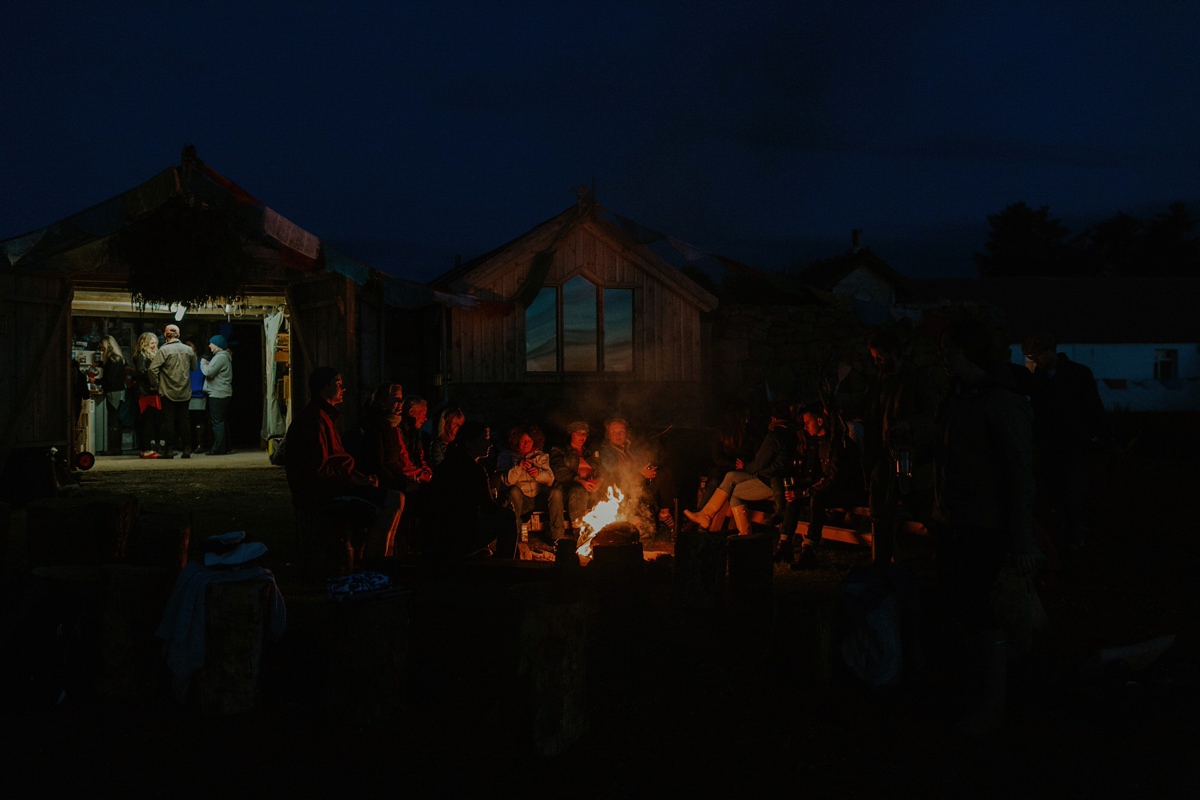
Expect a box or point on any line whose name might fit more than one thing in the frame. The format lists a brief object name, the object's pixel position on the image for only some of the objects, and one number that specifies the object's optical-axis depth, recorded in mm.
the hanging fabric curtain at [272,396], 15656
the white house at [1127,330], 38375
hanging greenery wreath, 10461
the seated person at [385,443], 7371
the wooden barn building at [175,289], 10453
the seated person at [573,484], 9133
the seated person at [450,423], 7871
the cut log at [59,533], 5906
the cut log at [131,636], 4555
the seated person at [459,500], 6184
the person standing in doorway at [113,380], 15109
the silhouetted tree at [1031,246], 58094
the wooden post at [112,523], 6098
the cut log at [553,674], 3924
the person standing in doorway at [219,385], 14836
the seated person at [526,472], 9000
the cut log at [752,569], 6258
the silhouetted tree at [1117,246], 56156
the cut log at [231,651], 4320
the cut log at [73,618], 4574
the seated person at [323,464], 6621
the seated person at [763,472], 8430
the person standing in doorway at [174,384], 14422
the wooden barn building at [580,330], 13305
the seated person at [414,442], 7602
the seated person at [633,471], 9570
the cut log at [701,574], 6203
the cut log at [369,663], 4266
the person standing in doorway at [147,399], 14555
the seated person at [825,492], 7883
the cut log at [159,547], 5565
